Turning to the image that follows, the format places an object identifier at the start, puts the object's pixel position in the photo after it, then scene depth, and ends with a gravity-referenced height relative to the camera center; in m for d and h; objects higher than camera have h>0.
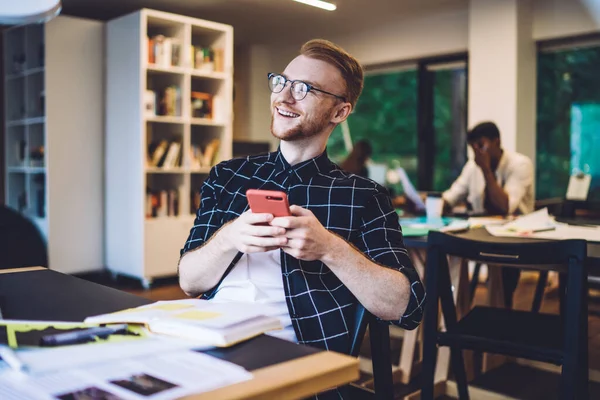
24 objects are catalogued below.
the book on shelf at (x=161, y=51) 4.95 +1.03
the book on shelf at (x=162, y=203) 5.07 -0.25
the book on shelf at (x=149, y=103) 4.91 +0.60
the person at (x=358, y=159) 5.66 +0.17
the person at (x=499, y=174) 3.78 +0.02
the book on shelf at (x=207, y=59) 5.28 +1.04
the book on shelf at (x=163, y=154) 5.05 +0.17
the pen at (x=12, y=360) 0.73 -0.23
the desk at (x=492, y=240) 1.79 -0.23
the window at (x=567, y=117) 5.30 +0.54
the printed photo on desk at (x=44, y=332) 0.85 -0.24
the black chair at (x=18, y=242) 3.58 -0.46
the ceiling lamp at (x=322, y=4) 4.98 +1.48
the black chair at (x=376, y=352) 1.29 -0.39
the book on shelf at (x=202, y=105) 5.29 +0.62
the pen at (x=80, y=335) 0.84 -0.23
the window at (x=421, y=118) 6.21 +0.63
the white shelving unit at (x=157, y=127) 4.96 +0.42
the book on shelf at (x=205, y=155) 5.34 +0.18
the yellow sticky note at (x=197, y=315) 0.93 -0.22
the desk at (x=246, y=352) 0.73 -0.25
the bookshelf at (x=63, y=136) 5.05 +0.33
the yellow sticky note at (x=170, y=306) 1.00 -0.22
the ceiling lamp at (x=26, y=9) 0.98 +0.27
